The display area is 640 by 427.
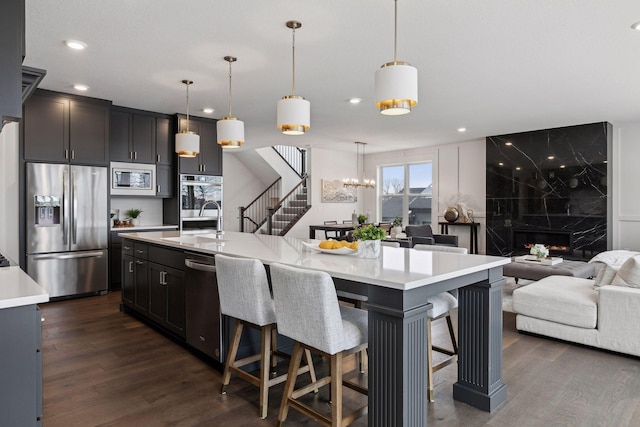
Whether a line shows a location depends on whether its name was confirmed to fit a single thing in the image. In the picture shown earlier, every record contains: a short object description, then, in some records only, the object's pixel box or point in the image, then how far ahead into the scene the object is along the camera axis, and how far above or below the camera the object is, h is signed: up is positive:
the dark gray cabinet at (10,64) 1.65 +0.61
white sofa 3.19 -0.89
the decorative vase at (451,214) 8.92 -0.15
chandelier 9.34 +0.62
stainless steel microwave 5.69 +0.44
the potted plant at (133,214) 6.02 -0.08
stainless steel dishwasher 2.86 -0.74
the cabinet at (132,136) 5.74 +1.07
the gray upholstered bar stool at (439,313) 2.47 -0.65
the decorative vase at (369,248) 2.52 -0.25
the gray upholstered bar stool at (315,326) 1.89 -0.59
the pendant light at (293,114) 3.08 +0.73
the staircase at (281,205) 10.11 +0.08
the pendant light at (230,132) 3.76 +0.72
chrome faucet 4.20 -0.26
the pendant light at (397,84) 2.38 +0.74
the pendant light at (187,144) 4.34 +0.71
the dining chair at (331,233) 9.47 -0.61
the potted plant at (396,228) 7.39 -0.37
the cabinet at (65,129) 4.90 +1.04
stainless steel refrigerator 4.88 -0.22
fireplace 7.46 -0.65
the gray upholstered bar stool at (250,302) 2.30 -0.56
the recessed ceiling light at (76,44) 3.54 +1.48
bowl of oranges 2.65 -0.27
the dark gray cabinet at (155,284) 3.40 -0.71
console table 8.80 -0.56
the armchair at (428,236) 7.54 -0.53
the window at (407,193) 10.08 +0.38
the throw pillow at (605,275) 3.48 -0.60
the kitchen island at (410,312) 1.78 -0.53
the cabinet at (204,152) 6.23 +0.93
